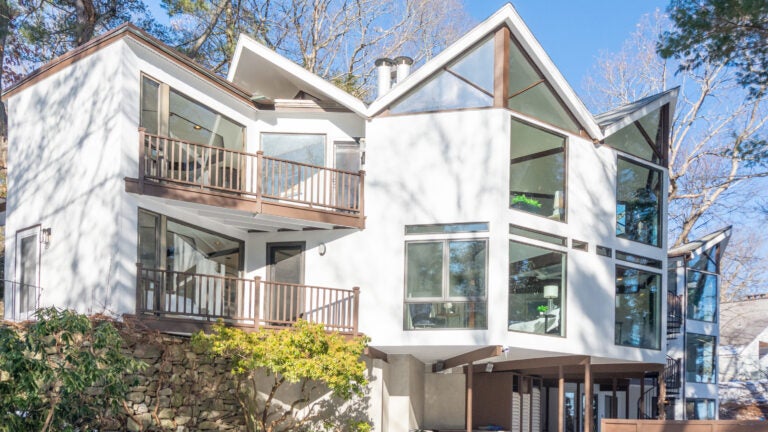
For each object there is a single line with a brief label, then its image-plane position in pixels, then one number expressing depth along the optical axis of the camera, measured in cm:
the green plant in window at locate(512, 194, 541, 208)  1407
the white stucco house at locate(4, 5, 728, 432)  1277
